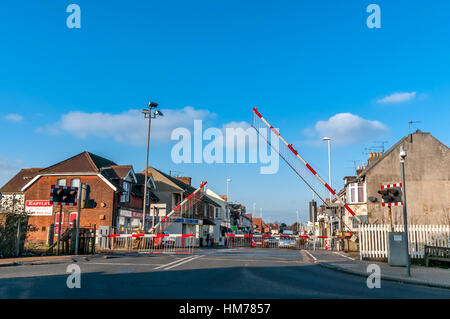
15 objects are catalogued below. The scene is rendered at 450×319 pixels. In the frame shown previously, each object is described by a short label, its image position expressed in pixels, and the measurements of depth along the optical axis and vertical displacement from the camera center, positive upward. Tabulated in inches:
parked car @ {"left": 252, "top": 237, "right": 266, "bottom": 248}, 1777.9 -93.3
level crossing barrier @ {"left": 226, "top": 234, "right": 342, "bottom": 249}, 1427.2 -87.5
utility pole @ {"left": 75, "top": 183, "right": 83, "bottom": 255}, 794.5 -30.5
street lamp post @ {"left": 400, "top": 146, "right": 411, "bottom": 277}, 502.9 +24.8
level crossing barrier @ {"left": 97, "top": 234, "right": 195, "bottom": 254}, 1039.0 -63.3
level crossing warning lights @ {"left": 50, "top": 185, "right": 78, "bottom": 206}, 784.9 +51.3
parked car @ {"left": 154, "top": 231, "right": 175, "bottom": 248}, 1111.4 -59.8
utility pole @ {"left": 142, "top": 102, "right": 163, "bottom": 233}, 1154.1 +321.6
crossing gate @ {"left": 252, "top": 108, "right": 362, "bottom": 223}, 1124.5 +198.1
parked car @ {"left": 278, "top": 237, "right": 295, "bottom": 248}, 1673.0 -87.1
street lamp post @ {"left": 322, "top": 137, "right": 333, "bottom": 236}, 1624.0 +233.3
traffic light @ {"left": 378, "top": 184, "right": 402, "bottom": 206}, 538.3 +39.0
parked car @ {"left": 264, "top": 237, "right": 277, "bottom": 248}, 1803.2 -90.6
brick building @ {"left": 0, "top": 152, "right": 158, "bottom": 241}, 1354.6 +102.4
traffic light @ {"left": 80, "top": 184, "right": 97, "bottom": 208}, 839.0 +41.3
